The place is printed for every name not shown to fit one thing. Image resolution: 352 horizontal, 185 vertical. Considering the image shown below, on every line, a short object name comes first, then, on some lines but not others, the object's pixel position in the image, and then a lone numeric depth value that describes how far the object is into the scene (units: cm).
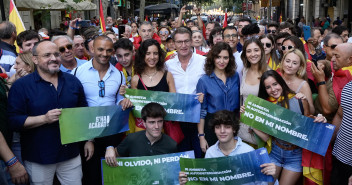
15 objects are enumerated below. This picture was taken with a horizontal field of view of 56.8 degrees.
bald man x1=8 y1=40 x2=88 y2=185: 328
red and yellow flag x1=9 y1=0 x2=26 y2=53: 679
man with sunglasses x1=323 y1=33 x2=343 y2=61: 526
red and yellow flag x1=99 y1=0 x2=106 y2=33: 876
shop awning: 1134
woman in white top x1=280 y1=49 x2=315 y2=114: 410
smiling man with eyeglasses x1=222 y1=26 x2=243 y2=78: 597
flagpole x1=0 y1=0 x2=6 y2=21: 862
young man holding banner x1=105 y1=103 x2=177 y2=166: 361
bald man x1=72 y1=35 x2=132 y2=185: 406
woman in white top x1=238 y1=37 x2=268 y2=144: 421
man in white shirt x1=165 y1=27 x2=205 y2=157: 461
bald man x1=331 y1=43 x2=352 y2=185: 321
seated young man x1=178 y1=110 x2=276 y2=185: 344
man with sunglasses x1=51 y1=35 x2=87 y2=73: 468
